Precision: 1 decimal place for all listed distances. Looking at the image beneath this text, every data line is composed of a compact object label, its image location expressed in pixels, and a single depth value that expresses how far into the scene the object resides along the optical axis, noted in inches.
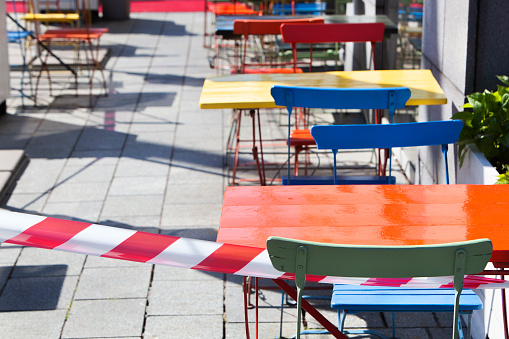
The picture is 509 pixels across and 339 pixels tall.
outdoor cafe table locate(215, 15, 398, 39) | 425.6
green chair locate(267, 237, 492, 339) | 133.8
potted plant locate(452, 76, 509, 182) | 264.0
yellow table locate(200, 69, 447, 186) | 292.5
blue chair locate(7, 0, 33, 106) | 548.8
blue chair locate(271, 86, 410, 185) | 246.4
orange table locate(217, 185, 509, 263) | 165.2
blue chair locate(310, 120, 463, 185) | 212.6
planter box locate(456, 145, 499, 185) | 247.3
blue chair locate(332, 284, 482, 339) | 185.1
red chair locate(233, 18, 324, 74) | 410.2
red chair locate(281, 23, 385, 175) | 372.2
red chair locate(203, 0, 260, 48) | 709.7
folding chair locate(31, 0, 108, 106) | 544.9
